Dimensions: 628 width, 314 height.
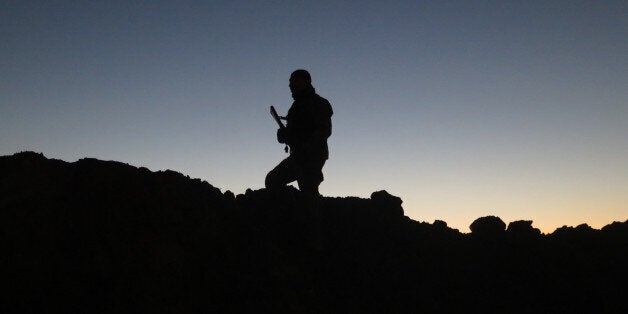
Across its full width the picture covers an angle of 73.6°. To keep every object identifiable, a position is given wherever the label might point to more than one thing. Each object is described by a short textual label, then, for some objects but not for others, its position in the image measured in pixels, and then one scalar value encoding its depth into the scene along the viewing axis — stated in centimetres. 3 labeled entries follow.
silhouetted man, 703
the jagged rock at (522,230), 1087
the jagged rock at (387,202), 1089
